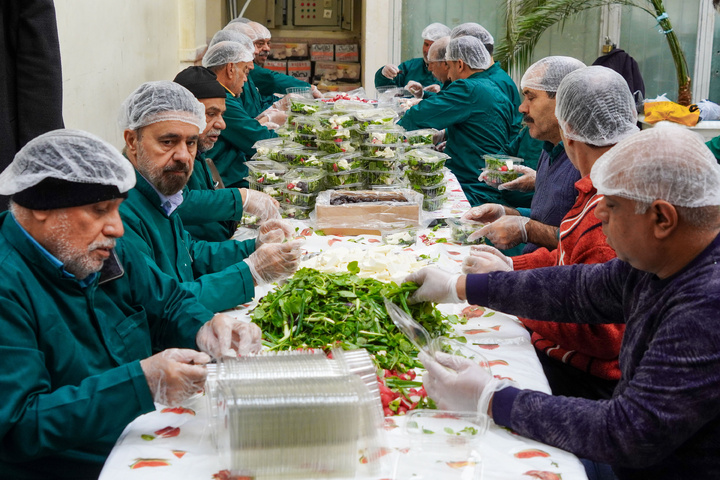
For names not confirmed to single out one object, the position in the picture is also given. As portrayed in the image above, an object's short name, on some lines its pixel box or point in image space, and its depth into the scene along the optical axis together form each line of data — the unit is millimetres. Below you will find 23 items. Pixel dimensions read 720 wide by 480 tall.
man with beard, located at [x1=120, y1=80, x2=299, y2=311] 2797
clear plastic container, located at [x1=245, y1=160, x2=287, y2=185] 4324
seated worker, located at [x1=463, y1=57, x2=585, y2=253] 3590
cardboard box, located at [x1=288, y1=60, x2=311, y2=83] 10758
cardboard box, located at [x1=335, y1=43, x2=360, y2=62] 10875
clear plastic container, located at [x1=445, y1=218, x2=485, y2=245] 3787
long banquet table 1777
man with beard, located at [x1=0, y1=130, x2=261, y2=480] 1786
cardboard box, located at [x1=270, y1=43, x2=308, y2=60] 10711
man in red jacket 2697
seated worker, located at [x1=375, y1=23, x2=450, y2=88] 8781
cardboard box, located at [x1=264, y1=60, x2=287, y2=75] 10734
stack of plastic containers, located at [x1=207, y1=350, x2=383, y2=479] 1671
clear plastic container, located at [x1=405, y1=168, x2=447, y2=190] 4477
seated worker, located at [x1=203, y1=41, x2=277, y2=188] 5254
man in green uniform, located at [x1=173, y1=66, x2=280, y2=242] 3817
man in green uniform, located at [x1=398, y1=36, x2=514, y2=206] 5805
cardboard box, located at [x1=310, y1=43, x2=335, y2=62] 10820
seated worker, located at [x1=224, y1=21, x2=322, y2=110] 7870
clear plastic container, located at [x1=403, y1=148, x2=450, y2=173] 4465
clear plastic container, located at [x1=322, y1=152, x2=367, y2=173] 4461
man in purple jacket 1759
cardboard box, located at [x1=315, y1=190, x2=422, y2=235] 3979
